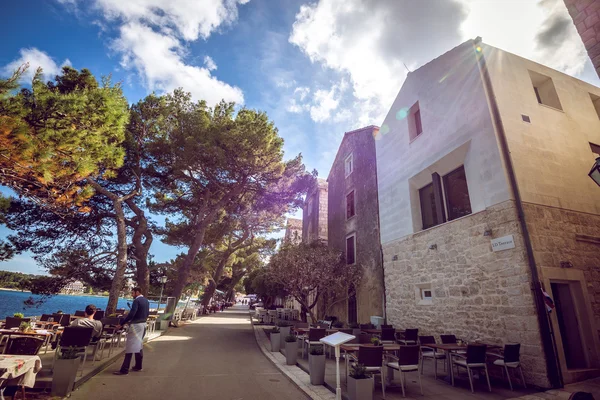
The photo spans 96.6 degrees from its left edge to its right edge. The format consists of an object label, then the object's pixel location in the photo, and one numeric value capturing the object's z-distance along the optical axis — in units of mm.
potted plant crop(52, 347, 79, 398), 4188
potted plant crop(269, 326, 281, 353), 8653
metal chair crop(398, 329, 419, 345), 7520
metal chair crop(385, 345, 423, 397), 4816
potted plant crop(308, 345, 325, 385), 5309
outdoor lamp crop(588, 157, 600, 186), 4347
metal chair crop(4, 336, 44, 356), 4516
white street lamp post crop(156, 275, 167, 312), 14399
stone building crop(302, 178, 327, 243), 19109
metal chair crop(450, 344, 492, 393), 5066
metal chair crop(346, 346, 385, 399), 4777
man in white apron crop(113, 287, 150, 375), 5629
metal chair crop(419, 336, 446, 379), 5933
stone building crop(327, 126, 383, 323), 11492
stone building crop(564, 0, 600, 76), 3695
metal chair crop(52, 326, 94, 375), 4781
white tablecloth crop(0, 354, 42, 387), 3094
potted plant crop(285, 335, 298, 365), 6957
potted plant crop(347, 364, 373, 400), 4082
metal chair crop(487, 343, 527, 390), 5012
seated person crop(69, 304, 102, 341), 5350
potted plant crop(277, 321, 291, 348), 8766
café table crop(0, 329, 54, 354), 5256
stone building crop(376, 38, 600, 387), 5668
